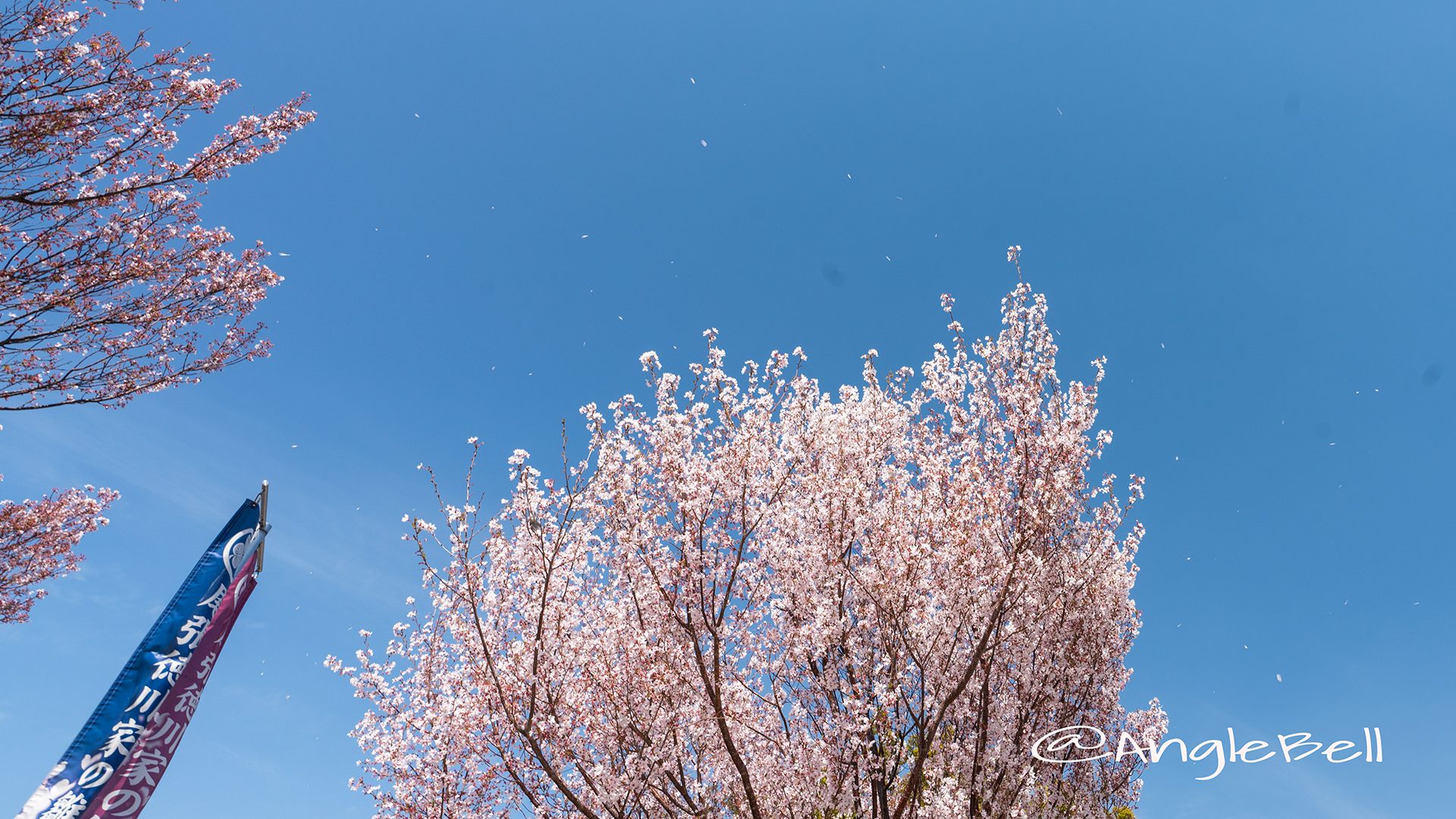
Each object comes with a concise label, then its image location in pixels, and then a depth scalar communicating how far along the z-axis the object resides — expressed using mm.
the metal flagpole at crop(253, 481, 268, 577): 8969
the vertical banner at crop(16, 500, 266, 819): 6895
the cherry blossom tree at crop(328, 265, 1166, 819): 8930
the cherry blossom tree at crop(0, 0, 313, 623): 7211
